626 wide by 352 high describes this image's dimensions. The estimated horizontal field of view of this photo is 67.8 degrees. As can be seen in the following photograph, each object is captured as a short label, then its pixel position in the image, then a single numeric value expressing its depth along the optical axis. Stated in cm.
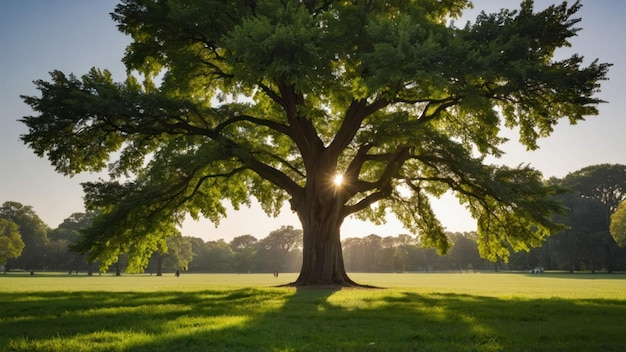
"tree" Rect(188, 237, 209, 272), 12850
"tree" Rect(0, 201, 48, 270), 9631
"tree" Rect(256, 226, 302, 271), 13612
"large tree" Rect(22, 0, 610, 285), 1441
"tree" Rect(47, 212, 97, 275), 9525
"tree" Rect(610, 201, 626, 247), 5731
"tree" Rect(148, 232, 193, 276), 8444
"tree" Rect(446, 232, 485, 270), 12506
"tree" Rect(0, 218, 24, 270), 6731
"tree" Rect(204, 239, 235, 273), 12950
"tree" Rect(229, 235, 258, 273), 13012
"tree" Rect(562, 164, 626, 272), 7856
